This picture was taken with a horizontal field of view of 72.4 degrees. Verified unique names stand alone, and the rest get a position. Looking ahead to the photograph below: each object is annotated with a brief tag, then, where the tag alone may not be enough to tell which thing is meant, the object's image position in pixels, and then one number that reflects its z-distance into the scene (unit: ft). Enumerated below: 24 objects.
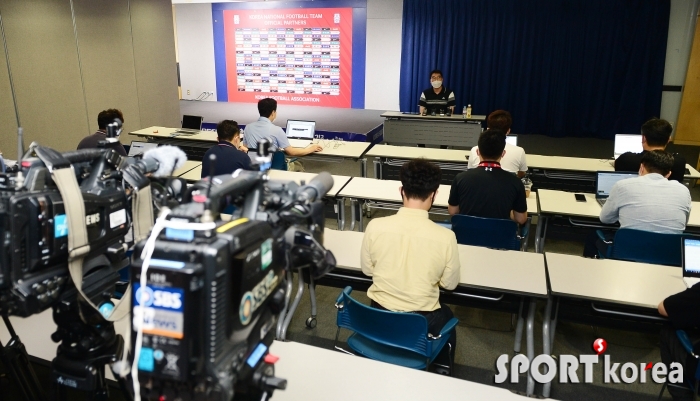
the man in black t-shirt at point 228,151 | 11.60
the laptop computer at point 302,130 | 18.57
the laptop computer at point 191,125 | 21.18
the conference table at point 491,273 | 7.42
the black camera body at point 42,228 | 3.83
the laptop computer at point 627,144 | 15.48
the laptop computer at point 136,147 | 15.33
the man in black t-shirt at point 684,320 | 6.30
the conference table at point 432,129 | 23.72
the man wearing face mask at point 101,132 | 13.58
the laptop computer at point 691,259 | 7.52
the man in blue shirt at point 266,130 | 15.67
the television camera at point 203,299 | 2.80
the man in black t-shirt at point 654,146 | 11.14
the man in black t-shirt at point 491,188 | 9.73
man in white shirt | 12.74
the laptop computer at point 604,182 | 12.03
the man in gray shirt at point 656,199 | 9.27
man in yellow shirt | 6.67
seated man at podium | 25.08
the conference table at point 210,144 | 17.13
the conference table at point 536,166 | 15.47
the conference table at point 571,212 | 11.20
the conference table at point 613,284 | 7.14
